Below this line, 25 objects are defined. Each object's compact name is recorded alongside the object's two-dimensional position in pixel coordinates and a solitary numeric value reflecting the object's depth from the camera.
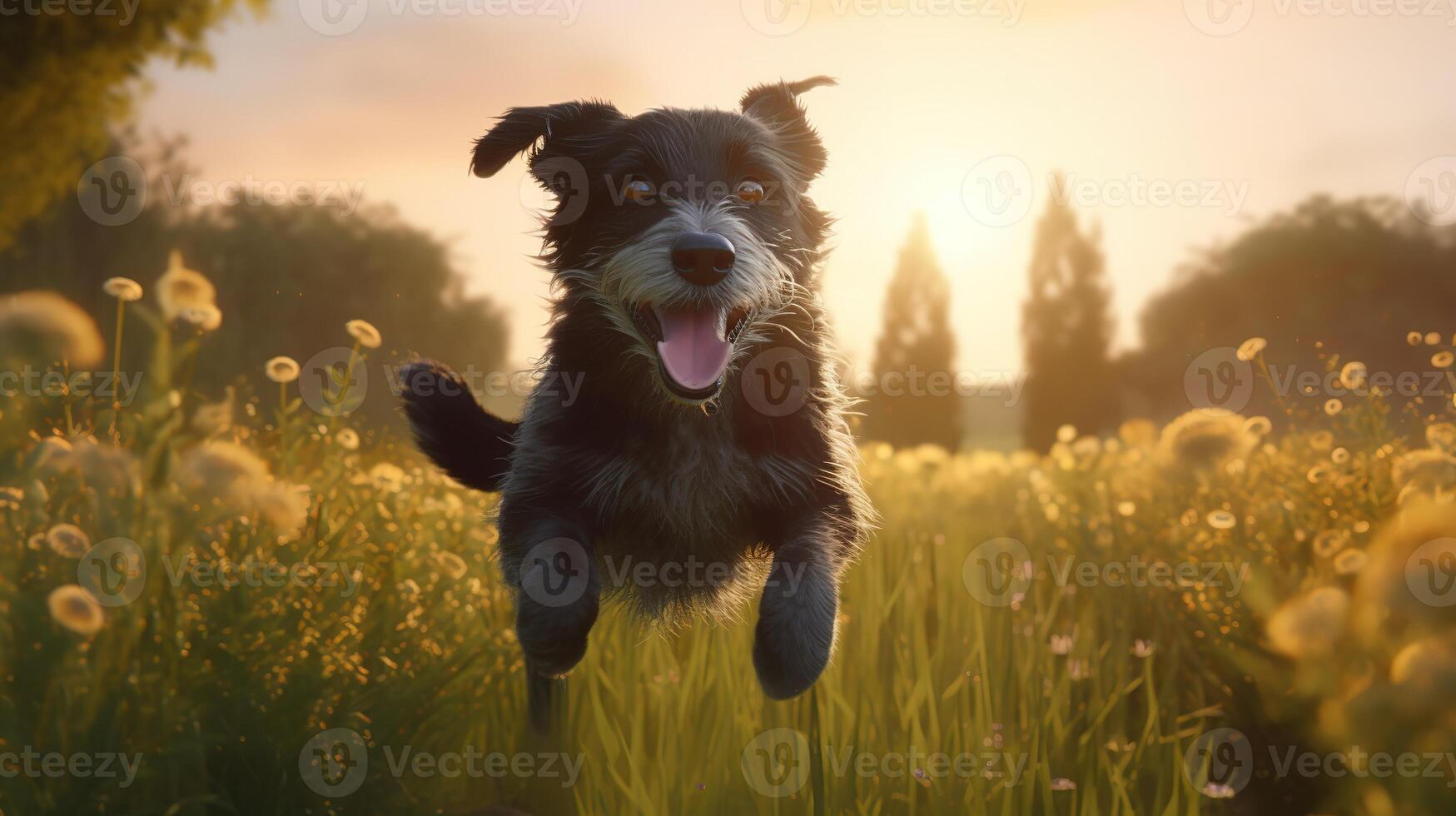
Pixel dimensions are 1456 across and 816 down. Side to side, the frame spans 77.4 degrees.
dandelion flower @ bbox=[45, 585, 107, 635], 2.25
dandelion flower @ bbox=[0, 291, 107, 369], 2.63
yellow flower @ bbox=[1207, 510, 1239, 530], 3.79
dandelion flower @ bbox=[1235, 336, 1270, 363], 4.12
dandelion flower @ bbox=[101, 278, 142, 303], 2.73
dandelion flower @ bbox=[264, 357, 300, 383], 3.10
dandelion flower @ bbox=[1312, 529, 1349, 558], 2.89
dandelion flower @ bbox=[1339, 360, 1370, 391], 4.04
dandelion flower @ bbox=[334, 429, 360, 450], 3.32
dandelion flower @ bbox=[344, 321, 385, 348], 3.18
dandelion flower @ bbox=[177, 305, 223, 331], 2.62
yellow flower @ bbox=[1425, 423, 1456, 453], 3.67
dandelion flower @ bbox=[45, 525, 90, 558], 2.46
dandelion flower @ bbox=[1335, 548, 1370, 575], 2.68
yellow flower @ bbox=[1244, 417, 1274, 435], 4.23
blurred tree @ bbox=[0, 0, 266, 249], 10.88
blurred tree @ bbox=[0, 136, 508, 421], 13.33
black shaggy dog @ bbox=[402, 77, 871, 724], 2.92
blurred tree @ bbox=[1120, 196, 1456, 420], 17.67
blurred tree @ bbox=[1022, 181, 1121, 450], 31.05
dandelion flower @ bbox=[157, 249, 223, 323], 2.46
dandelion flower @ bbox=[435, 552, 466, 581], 3.34
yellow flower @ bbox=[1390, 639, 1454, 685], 1.89
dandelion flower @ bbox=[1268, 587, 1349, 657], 2.23
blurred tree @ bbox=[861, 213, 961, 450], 28.25
